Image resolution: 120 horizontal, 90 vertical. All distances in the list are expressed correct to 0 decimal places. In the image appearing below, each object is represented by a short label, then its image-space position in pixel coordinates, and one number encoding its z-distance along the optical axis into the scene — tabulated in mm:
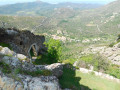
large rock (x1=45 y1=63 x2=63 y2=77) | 20336
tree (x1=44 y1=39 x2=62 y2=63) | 33406
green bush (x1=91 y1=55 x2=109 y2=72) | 40903
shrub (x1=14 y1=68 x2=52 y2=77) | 15995
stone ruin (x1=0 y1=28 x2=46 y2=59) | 29438
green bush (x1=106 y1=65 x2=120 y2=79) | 30119
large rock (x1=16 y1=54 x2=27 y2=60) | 18628
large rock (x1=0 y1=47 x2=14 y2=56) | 17797
